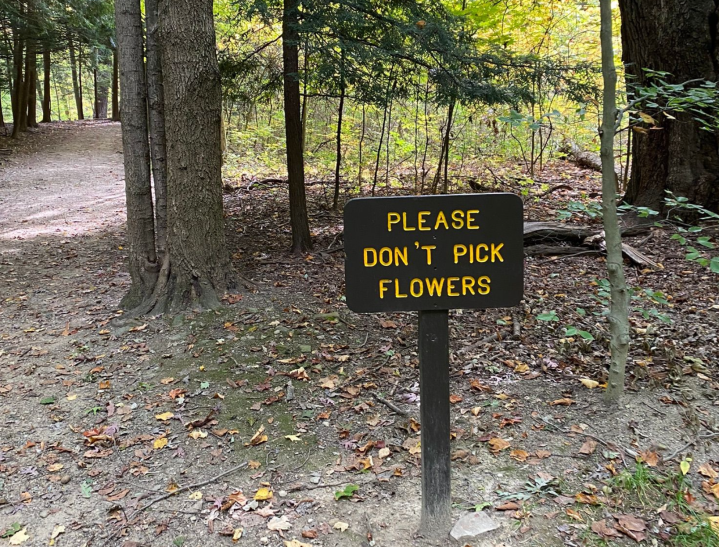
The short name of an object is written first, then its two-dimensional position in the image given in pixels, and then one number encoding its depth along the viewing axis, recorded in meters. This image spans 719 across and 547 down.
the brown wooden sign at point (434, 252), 2.23
